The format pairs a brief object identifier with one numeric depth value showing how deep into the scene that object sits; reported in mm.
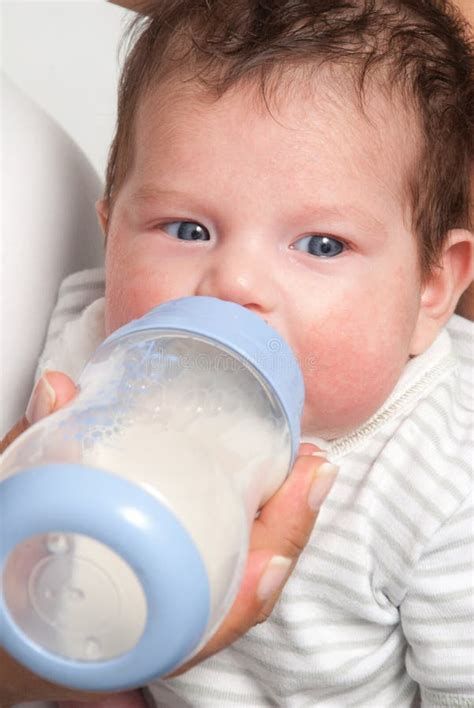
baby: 647
